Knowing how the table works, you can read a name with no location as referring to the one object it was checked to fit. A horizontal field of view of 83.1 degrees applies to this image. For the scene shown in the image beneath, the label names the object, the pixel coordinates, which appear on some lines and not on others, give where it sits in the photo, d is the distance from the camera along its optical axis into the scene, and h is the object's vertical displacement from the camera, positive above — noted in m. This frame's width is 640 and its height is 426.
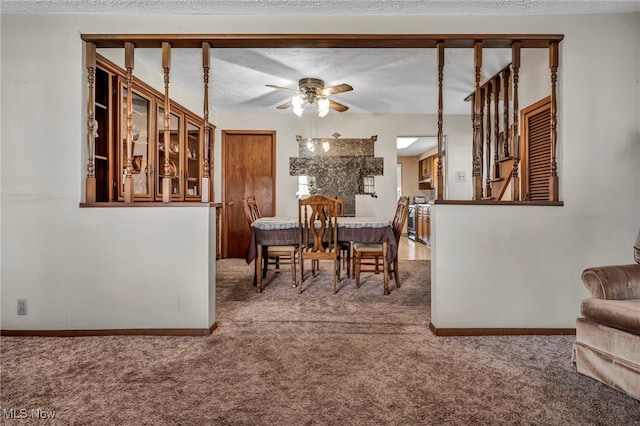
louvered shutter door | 3.52 +0.51
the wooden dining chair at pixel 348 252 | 4.22 -0.59
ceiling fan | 4.09 +1.30
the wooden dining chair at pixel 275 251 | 3.86 -0.51
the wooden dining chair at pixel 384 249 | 3.74 -0.47
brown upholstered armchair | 1.61 -0.59
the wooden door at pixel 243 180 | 5.97 +0.40
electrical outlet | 2.47 -0.71
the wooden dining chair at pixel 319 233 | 3.51 -0.29
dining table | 3.74 -0.31
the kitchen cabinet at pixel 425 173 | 9.57 +0.90
